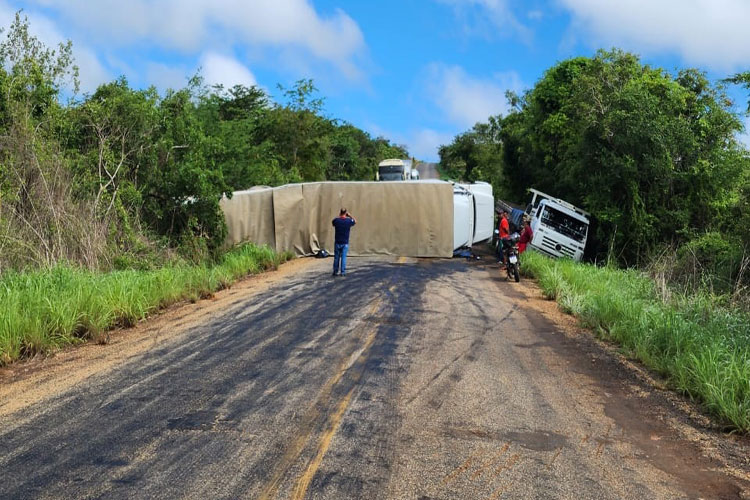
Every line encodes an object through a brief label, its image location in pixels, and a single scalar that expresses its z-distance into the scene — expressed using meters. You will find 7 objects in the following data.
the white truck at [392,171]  56.16
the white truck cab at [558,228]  23.09
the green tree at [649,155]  23.30
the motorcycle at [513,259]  17.47
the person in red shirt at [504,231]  18.33
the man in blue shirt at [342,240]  16.88
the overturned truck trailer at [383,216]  22.48
